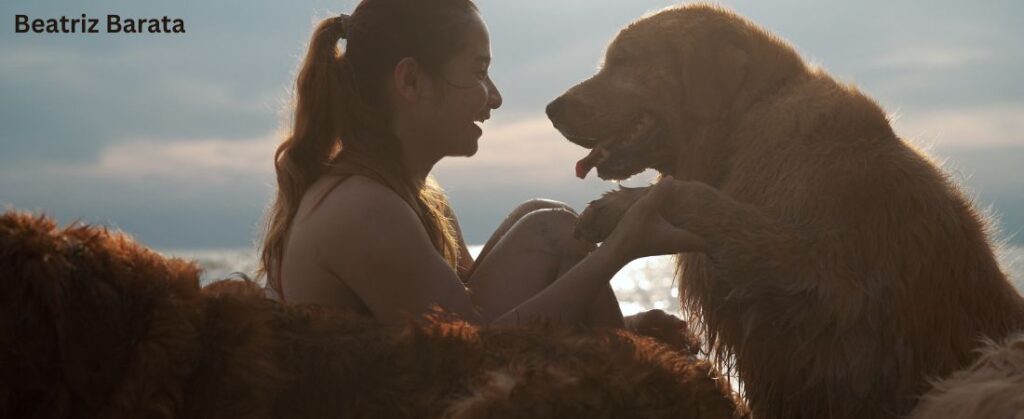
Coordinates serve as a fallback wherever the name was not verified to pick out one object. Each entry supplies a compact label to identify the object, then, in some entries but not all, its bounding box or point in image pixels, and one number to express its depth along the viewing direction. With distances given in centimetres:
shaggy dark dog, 225
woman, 345
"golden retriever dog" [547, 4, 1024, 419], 357
